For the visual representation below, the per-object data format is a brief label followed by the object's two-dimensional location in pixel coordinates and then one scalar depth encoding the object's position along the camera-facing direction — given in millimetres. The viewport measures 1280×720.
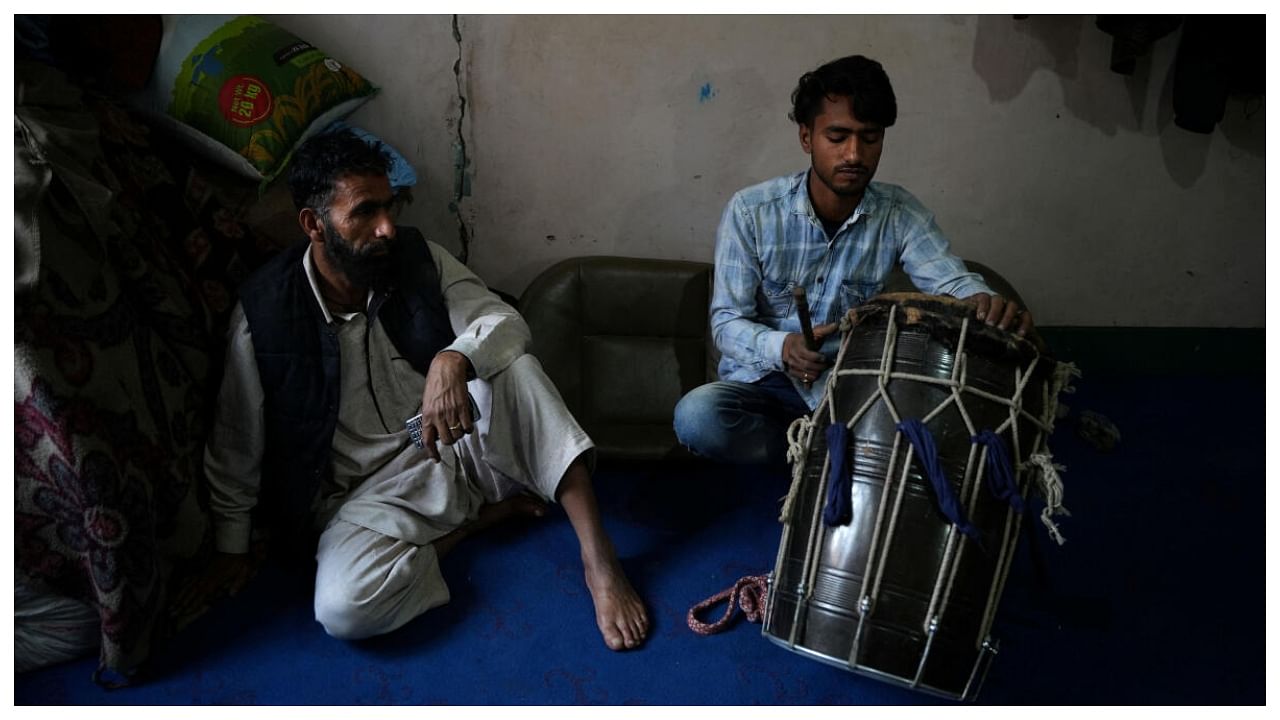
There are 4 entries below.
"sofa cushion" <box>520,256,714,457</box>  2672
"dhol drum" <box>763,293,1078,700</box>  1506
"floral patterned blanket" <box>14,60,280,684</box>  1594
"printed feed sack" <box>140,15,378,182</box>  2246
